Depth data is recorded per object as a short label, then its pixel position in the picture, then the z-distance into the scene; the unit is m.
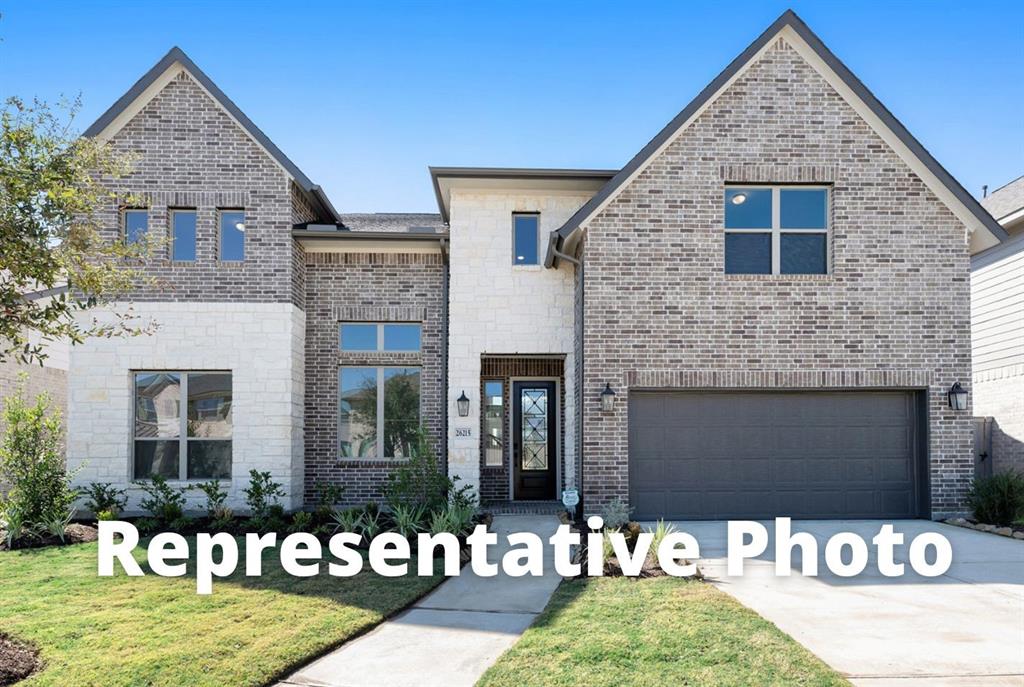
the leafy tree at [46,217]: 5.98
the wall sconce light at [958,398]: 12.20
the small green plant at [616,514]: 11.21
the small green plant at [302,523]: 11.16
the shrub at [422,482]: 11.78
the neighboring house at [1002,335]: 14.96
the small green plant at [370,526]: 10.42
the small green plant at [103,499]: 12.21
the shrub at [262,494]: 12.18
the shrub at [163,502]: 11.75
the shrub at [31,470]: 10.73
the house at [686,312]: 12.27
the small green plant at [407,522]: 10.61
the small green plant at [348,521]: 10.53
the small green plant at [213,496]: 12.22
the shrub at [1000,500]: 11.70
